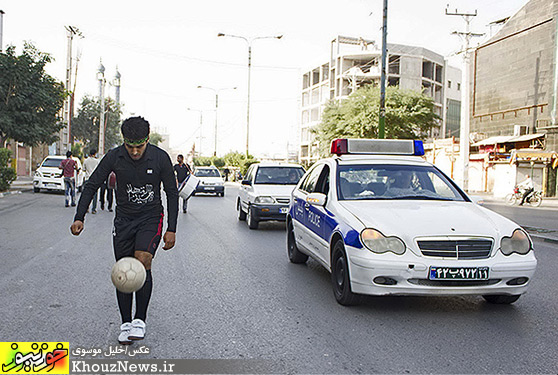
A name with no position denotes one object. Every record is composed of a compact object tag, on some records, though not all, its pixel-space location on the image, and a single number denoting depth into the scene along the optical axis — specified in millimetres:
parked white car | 24484
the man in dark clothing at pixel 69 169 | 16281
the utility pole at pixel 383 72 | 21703
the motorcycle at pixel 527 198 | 25344
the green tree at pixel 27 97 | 24188
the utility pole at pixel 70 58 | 36231
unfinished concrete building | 73250
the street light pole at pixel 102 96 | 43084
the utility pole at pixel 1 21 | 38344
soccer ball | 4086
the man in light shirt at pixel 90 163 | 14938
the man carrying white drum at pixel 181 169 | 15282
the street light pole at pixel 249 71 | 41475
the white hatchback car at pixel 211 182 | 26656
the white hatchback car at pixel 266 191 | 12461
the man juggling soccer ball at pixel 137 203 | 4297
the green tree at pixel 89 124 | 66250
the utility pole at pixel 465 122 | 31547
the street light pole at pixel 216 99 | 60156
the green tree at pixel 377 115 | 38250
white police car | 5141
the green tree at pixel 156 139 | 108762
